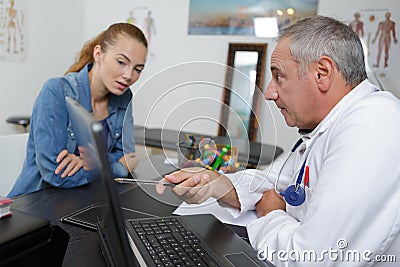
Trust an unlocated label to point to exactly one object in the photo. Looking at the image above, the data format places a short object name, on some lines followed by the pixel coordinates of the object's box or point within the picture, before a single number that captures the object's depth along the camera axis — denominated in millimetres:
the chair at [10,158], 1419
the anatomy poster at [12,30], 3053
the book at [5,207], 710
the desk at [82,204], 799
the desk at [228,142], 1279
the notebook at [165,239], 430
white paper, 1101
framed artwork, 3070
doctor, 746
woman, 1288
